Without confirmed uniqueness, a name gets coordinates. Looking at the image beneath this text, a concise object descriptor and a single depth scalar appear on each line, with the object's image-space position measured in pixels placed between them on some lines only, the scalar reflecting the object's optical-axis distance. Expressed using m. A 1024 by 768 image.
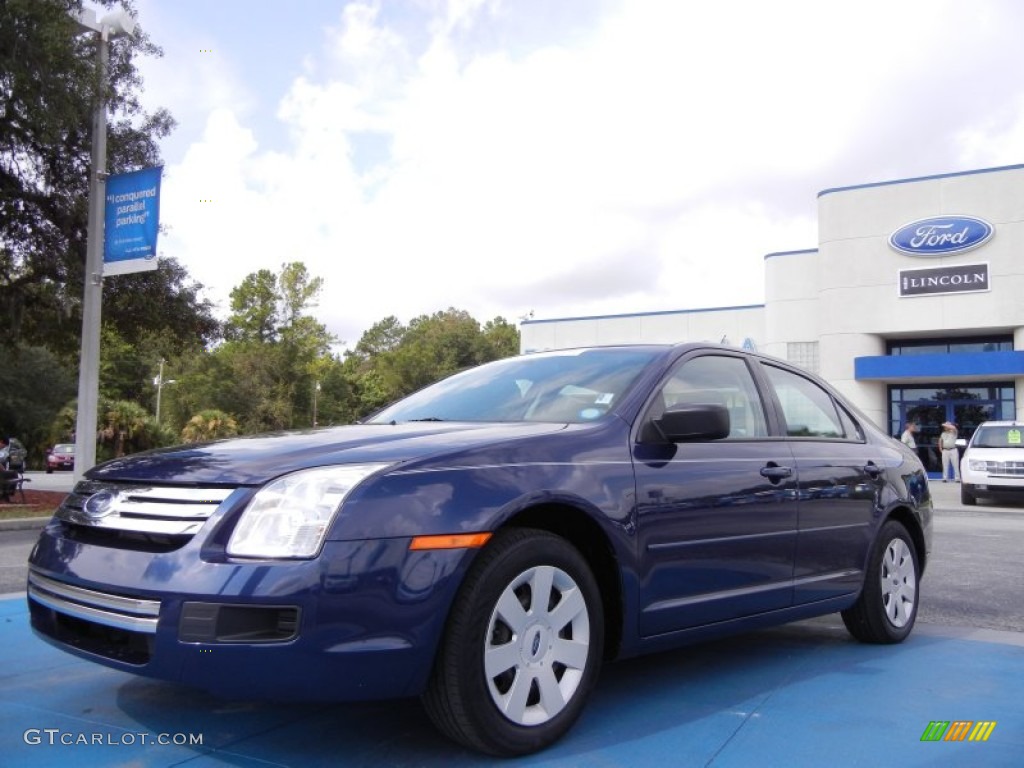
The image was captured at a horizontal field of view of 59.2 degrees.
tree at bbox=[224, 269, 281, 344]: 59.97
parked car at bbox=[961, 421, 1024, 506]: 16.03
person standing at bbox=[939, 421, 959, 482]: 21.66
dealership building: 25.86
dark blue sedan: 2.67
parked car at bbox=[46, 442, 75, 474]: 37.66
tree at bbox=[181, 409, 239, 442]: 41.22
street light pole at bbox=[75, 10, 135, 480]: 13.58
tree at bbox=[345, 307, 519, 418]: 77.62
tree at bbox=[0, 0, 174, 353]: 12.02
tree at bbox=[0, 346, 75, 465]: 43.28
